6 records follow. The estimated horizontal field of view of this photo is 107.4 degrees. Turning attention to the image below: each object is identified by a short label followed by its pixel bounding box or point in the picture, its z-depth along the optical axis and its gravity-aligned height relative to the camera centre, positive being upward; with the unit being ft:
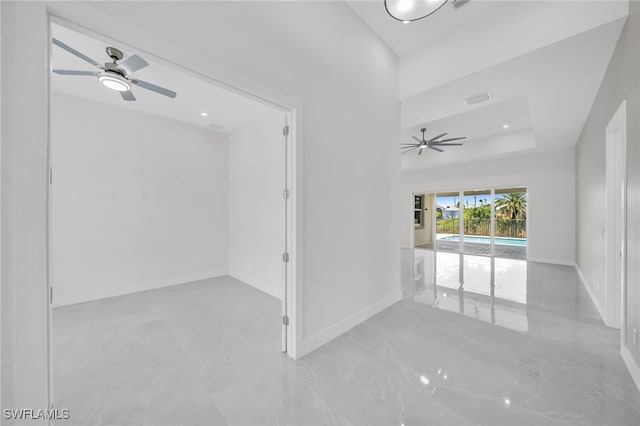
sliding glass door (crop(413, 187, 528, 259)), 23.93 -0.80
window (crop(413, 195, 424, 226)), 29.55 +0.20
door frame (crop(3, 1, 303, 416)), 3.34 +0.33
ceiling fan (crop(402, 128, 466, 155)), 18.26 +5.43
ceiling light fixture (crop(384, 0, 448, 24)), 5.96 +5.36
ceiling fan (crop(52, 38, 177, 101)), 7.45 +4.75
